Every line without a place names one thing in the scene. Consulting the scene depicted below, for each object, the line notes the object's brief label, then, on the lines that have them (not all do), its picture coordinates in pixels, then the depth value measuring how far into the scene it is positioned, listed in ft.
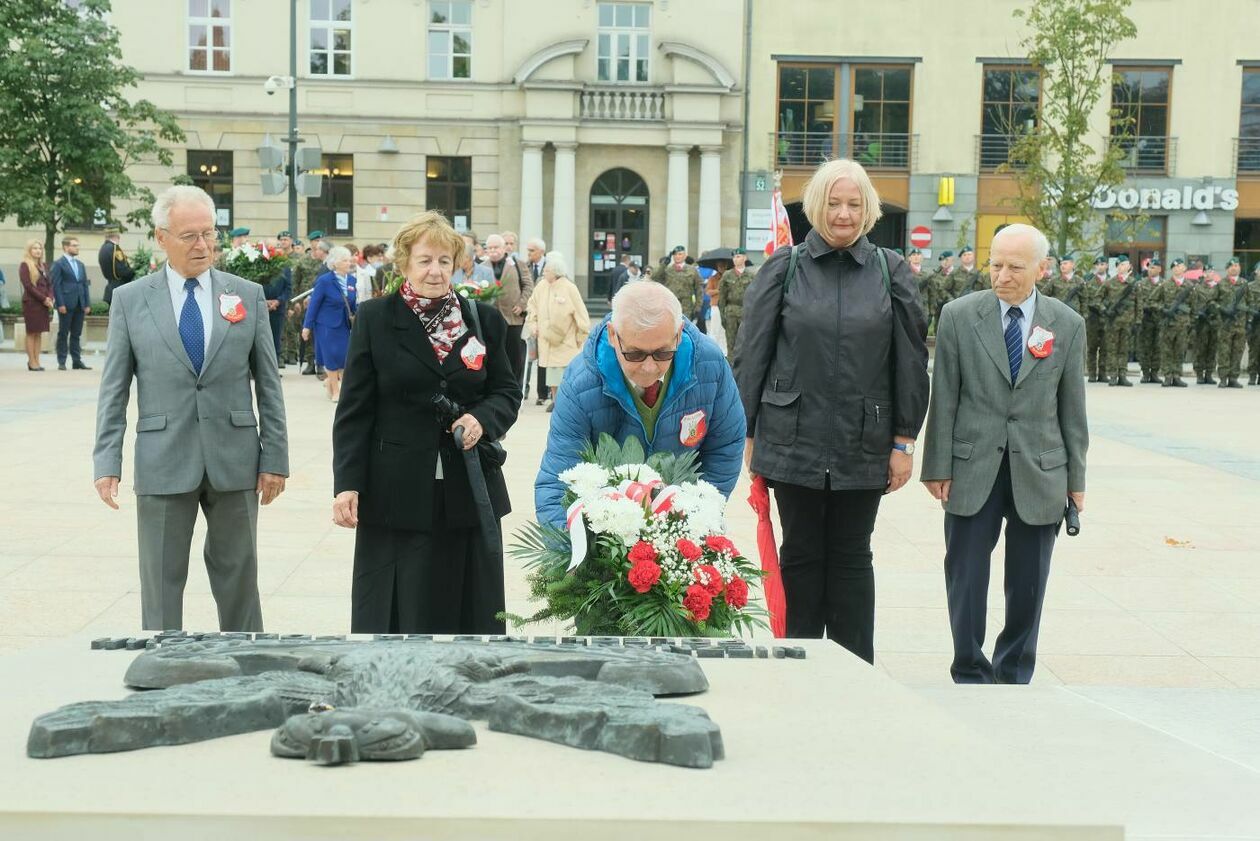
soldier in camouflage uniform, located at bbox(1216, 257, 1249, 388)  76.64
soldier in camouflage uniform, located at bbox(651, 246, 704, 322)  74.23
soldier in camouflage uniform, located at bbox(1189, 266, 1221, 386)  77.30
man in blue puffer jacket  14.60
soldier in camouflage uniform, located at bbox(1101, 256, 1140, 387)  76.84
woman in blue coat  53.72
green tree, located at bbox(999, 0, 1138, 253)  86.74
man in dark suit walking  71.31
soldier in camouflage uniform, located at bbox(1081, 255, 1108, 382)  78.12
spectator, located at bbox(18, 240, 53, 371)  70.18
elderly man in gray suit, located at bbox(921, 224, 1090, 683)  18.38
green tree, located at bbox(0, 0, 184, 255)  89.45
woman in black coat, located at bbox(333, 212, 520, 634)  16.48
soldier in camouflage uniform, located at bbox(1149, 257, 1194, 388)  76.48
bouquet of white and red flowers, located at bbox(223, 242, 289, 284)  60.80
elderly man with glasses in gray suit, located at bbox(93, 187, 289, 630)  17.29
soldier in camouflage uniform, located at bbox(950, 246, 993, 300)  83.97
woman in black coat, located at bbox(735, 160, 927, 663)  17.39
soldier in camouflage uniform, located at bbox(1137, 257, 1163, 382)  77.92
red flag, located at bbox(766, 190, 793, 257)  52.90
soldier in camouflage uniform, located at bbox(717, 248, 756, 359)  76.28
